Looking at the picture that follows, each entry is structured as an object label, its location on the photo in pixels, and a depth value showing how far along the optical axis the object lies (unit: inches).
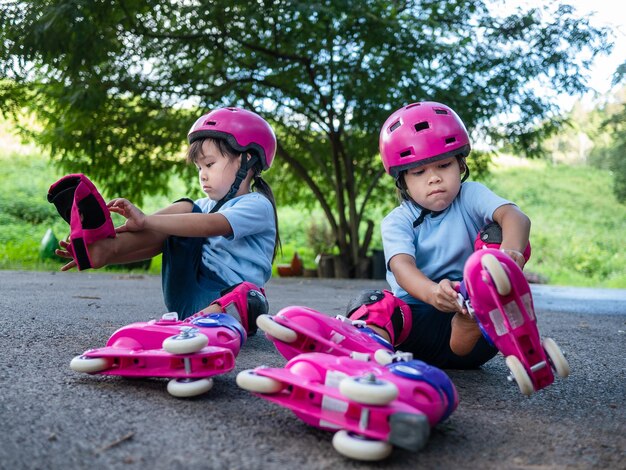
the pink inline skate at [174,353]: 65.1
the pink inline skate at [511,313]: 63.9
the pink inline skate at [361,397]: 49.2
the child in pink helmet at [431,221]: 89.5
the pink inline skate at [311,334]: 69.3
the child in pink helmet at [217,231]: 97.7
